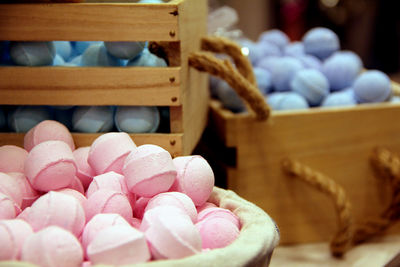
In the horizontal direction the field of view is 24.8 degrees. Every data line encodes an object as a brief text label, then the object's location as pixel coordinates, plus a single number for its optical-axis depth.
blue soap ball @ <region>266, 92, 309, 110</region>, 1.44
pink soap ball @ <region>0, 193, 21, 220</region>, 0.98
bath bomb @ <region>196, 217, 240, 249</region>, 0.99
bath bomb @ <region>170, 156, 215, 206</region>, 1.05
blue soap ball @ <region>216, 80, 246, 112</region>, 1.43
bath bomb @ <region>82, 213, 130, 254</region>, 0.96
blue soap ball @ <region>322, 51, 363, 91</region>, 1.53
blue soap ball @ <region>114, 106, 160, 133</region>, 1.15
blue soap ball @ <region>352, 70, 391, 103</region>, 1.45
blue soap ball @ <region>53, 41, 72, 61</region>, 1.23
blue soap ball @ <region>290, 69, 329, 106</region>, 1.48
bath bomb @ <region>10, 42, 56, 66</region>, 1.13
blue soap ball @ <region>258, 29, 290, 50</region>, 1.76
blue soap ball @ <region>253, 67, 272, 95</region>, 1.53
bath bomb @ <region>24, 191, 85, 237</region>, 0.96
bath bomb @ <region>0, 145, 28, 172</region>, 1.08
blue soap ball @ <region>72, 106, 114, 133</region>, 1.15
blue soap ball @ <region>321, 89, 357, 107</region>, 1.45
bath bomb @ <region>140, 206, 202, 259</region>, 0.94
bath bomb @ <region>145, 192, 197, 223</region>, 1.01
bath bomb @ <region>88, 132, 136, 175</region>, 1.08
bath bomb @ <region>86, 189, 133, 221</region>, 1.01
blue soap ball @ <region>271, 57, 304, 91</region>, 1.54
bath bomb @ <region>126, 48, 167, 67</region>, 1.16
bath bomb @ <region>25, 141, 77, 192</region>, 1.03
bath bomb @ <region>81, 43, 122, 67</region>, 1.16
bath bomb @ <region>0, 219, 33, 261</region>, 0.92
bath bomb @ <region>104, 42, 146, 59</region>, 1.14
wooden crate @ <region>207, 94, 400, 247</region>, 1.40
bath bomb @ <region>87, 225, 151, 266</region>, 0.92
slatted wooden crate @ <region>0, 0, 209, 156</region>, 1.11
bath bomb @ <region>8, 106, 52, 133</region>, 1.16
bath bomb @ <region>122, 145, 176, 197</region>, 1.03
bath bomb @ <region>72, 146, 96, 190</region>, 1.11
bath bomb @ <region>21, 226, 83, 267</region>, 0.91
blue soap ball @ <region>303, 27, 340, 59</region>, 1.64
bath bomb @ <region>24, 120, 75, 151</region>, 1.11
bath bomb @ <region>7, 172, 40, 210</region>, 1.04
